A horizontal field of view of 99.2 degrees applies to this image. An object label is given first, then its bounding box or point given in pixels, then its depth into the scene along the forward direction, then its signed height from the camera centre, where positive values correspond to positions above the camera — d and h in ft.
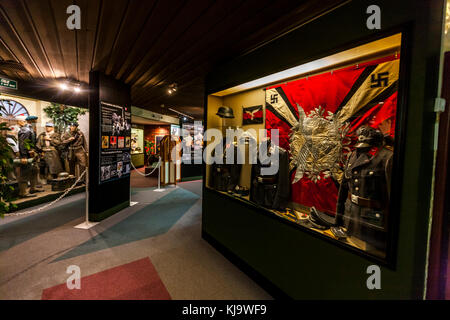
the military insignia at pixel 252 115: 9.21 +1.80
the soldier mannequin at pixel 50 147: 19.13 -0.18
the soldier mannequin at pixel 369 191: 4.67 -0.93
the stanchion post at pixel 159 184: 23.12 -4.42
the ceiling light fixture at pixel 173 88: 14.85 +4.95
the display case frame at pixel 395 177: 3.85 -0.43
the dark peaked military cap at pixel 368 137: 4.96 +0.47
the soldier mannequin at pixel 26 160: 16.35 -1.38
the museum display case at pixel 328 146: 4.93 +0.25
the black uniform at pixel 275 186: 7.44 -1.37
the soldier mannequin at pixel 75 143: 19.71 +0.31
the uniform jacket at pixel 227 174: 9.85 -1.20
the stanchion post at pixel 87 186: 12.36 -2.60
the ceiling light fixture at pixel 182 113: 28.98 +5.94
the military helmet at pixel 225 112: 9.88 +1.99
